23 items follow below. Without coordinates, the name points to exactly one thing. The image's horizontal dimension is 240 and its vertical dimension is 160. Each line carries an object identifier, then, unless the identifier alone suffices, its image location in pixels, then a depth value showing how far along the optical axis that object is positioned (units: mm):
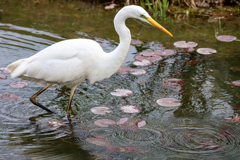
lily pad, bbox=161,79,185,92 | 9930
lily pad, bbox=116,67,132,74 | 10765
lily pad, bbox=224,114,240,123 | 8055
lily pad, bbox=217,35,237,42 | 11867
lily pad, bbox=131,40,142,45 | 12642
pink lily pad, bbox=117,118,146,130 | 7630
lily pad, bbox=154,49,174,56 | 11437
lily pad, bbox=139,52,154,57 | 11406
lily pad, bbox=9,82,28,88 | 9492
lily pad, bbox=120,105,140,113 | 8273
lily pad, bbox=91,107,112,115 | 8070
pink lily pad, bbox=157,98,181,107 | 8570
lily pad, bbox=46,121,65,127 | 7923
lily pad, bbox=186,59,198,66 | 11562
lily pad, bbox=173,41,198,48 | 11562
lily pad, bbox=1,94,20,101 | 8761
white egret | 8133
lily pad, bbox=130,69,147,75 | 10578
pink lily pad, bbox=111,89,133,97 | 9086
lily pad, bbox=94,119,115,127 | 7668
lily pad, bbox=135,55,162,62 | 11219
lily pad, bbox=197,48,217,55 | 11281
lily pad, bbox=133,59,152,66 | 10909
